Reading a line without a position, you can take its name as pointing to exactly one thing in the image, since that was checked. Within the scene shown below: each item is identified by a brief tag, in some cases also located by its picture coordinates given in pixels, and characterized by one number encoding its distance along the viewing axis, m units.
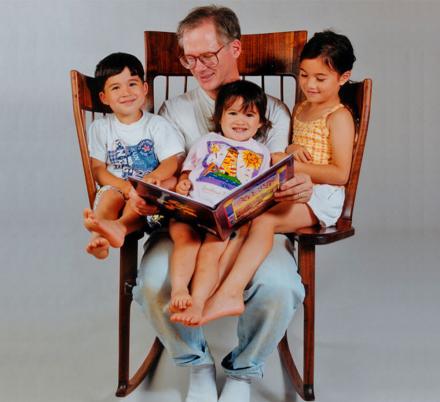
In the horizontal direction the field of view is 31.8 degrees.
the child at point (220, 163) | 2.21
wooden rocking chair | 2.42
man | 2.22
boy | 2.50
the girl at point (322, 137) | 2.41
